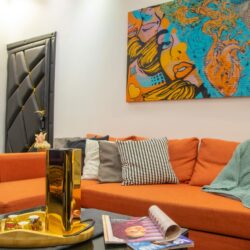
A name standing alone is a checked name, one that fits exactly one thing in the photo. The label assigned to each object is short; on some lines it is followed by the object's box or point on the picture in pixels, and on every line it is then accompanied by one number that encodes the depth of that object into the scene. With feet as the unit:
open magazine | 4.11
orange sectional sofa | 6.23
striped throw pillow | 8.76
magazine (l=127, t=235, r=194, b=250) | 3.83
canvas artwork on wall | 9.23
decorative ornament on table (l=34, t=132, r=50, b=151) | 12.26
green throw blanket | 7.56
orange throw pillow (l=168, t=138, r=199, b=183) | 9.20
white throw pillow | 9.80
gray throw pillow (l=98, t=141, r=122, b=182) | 9.26
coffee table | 4.10
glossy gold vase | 4.26
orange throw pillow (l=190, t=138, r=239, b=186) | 8.50
